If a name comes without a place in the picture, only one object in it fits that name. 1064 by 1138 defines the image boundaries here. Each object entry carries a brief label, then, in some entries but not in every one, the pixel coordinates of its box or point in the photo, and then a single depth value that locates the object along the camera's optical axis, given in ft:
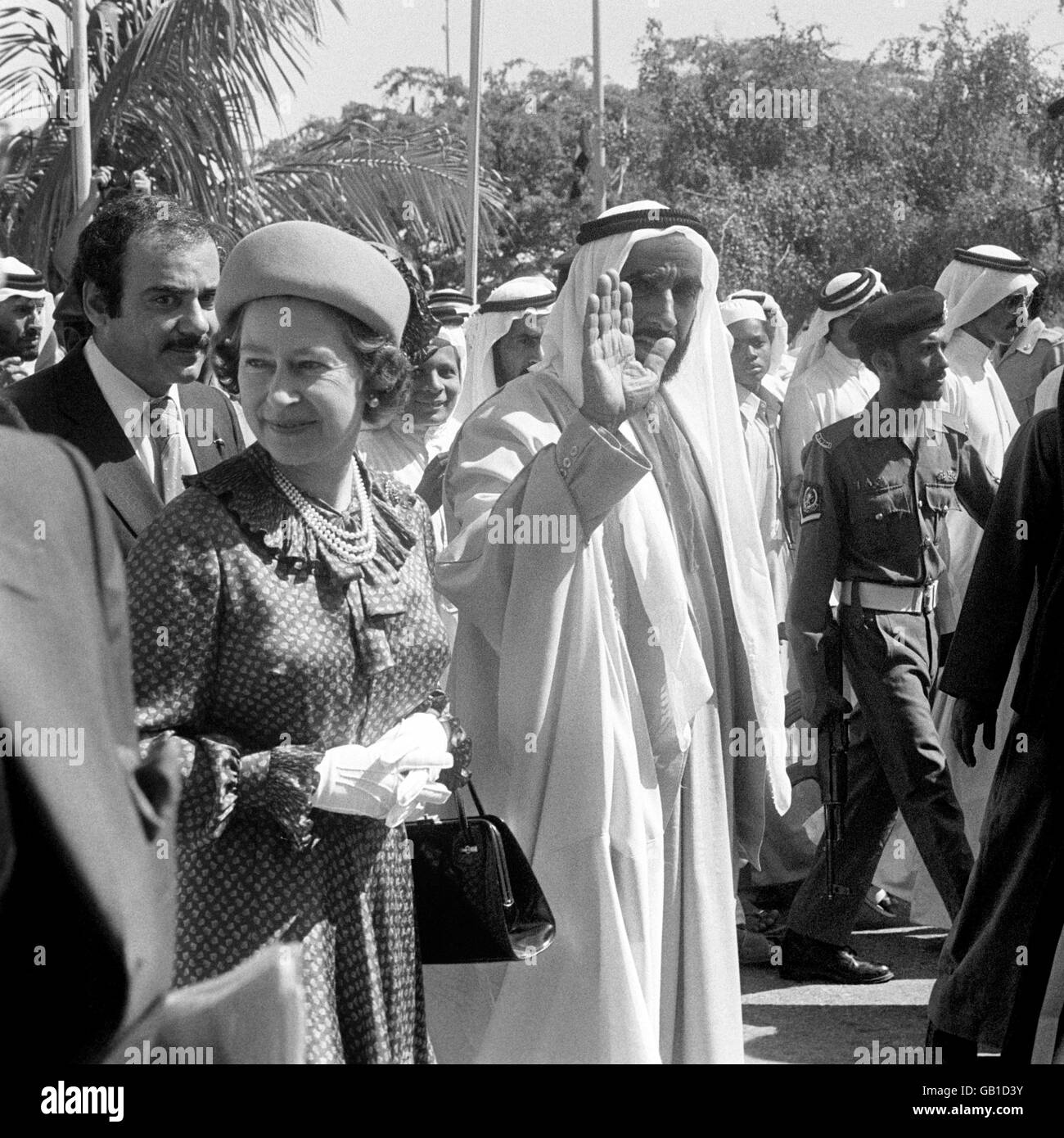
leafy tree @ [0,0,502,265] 44.47
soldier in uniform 18.08
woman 8.23
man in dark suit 11.18
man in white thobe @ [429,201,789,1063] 11.37
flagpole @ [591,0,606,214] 48.78
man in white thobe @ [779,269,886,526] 25.21
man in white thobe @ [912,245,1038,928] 24.08
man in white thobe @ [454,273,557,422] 21.99
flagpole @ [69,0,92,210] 24.16
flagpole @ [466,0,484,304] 34.71
